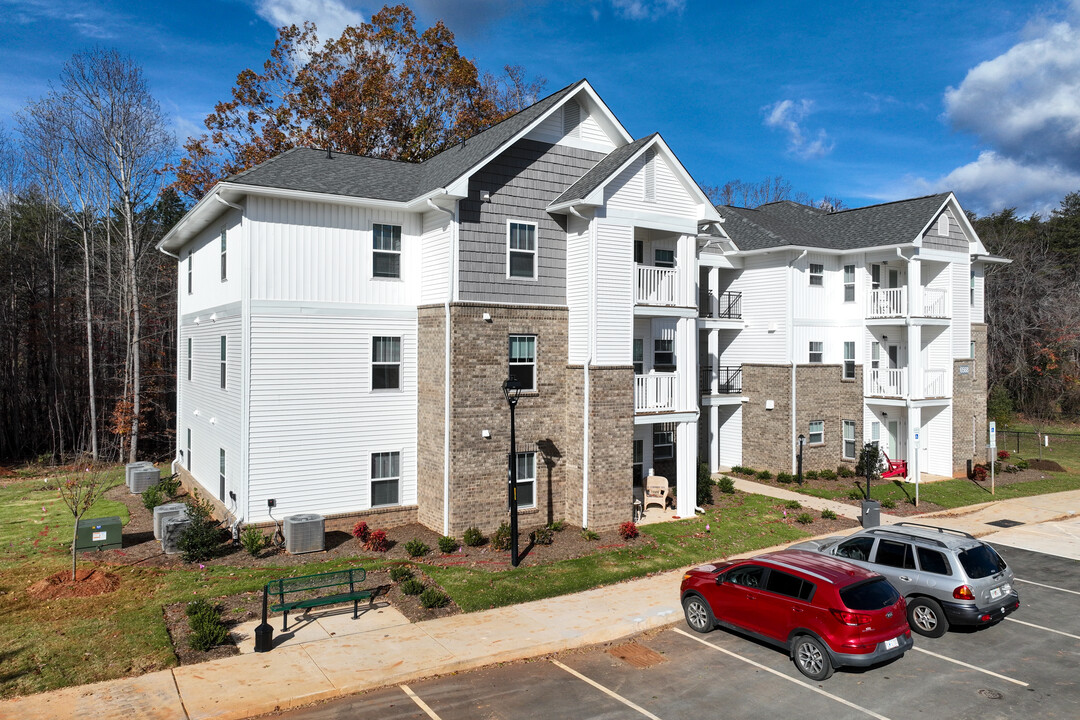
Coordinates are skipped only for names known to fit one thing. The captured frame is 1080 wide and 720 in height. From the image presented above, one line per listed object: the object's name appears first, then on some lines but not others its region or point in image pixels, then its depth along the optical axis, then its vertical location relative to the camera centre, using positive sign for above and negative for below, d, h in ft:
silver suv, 38.83 -12.07
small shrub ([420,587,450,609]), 42.52 -14.04
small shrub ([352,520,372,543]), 55.77 -12.98
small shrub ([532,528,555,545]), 56.13 -13.64
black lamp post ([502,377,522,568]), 50.06 -7.75
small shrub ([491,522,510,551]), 54.35 -13.27
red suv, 32.83 -12.12
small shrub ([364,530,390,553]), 53.42 -13.21
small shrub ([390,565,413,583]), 46.73 -13.74
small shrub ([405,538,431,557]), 52.13 -13.37
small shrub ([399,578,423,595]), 44.54 -13.94
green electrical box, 51.52 -12.14
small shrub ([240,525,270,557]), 51.37 -12.70
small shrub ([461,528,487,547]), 54.90 -13.23
